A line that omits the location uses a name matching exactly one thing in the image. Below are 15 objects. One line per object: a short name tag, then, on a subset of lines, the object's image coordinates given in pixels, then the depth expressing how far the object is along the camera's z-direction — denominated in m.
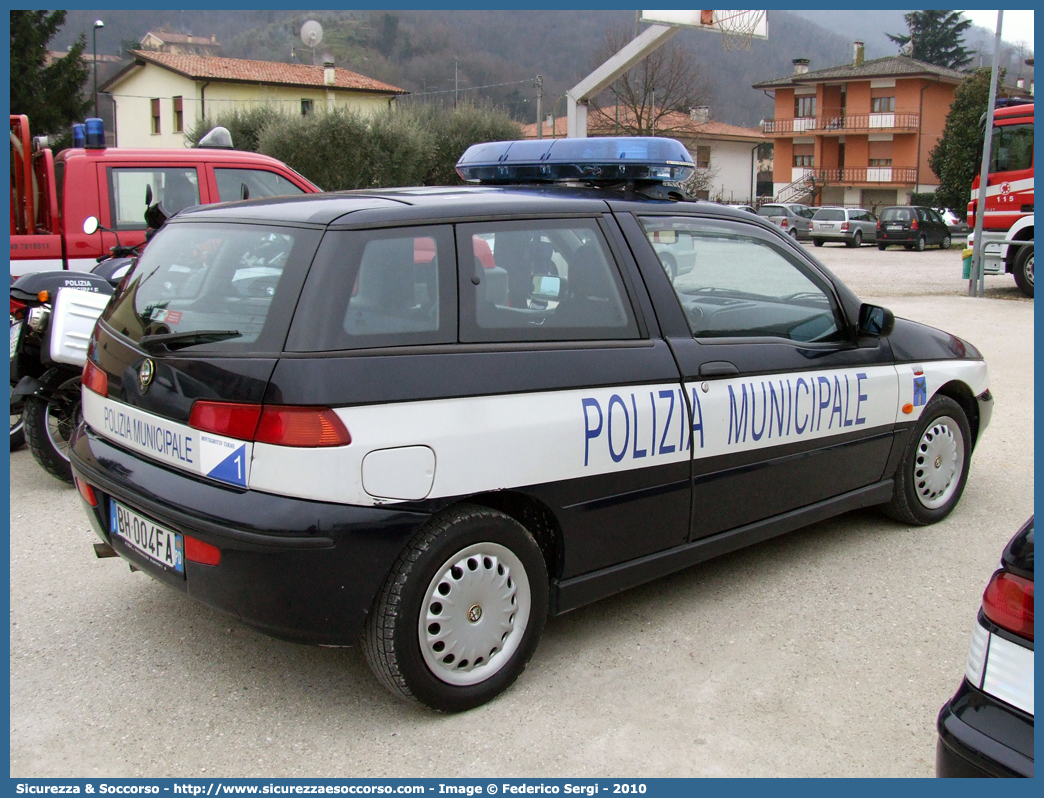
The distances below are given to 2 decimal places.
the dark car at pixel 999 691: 2.02
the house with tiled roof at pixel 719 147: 59.26
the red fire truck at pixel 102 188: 7.43
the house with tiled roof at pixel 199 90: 49.44
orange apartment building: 58.38
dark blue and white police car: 2.80
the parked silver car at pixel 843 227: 36.28
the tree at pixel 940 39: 77.44
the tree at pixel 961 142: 41.62
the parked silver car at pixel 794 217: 38.09
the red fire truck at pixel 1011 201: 16.47
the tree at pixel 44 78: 36.34
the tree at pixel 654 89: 52.34
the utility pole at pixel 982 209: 16.28
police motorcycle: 5.30
